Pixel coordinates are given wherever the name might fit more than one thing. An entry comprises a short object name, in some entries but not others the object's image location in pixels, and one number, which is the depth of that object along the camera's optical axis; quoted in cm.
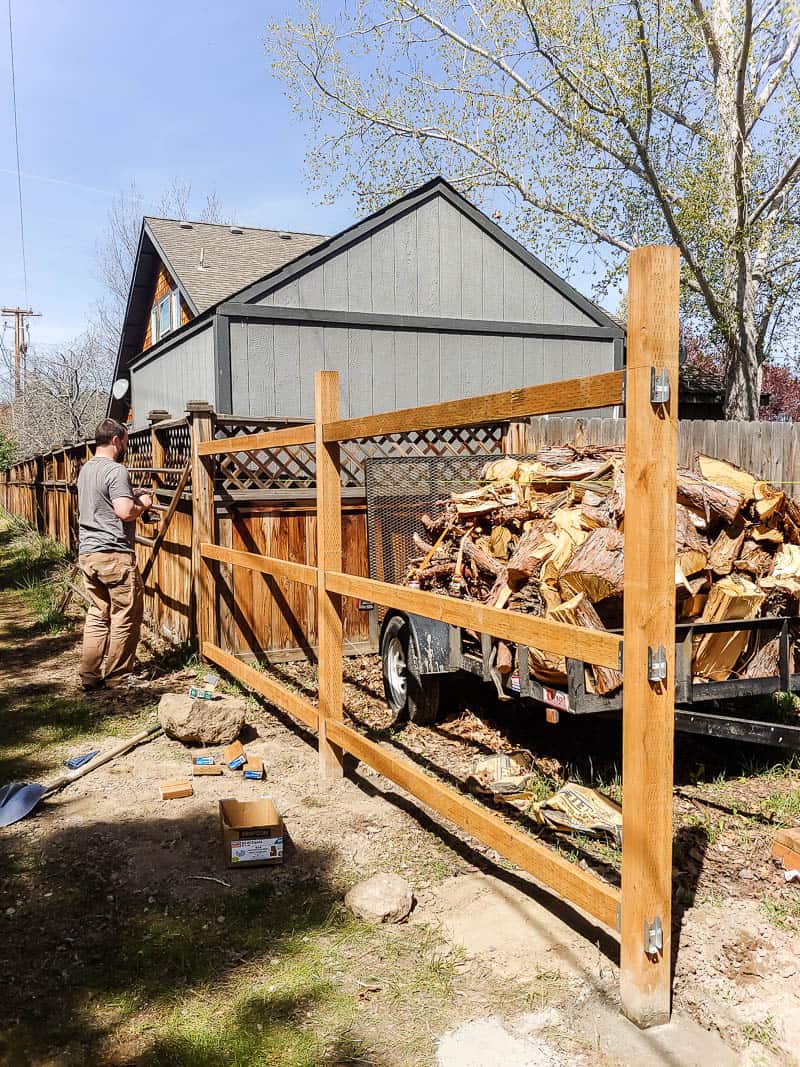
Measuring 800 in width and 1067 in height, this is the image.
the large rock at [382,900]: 343
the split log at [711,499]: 497
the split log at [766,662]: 459
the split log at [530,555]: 491
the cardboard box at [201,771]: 521
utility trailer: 410
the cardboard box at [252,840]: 395
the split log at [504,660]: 476
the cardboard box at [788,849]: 373
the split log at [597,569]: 444
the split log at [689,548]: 469
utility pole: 4675
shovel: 451
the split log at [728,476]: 527
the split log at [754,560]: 492
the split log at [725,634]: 447
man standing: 693
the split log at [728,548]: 486
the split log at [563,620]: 438
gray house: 1222
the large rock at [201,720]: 564
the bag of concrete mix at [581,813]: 395
